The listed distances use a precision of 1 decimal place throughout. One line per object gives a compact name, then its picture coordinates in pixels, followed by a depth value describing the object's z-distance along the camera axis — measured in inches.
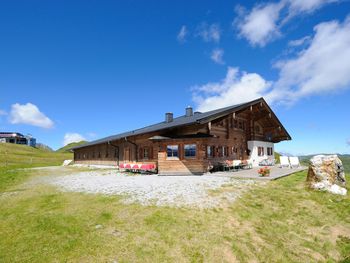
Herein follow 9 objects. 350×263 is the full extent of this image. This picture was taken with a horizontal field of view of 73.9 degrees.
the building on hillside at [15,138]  3464.3
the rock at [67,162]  1491.1
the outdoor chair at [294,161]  885.2
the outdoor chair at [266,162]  987.5
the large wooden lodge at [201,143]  698.2
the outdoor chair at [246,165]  810.5
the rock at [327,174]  454.6
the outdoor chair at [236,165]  750.9
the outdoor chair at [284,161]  896.3
